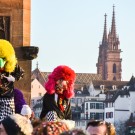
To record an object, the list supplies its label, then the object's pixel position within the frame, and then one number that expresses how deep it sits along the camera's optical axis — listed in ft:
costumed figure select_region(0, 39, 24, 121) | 34.58
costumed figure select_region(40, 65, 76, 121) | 35.76
